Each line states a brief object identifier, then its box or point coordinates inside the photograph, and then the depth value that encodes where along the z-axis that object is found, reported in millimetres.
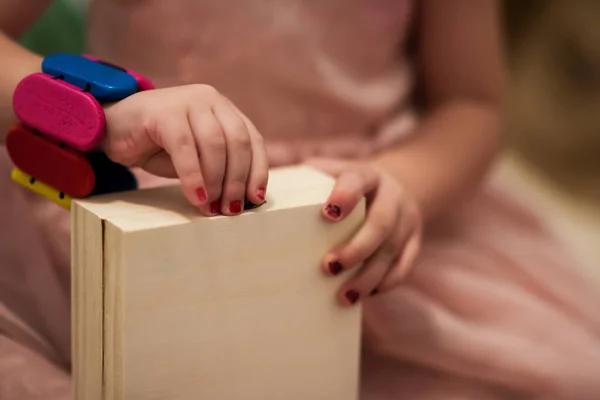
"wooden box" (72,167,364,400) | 754
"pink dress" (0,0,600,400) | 872
